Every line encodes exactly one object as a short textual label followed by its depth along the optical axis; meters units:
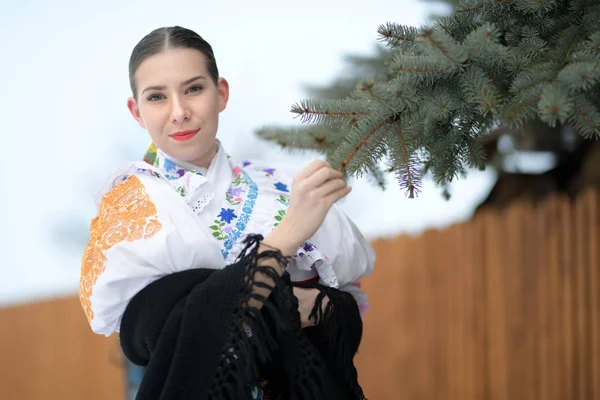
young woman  2.60
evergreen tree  2.58
